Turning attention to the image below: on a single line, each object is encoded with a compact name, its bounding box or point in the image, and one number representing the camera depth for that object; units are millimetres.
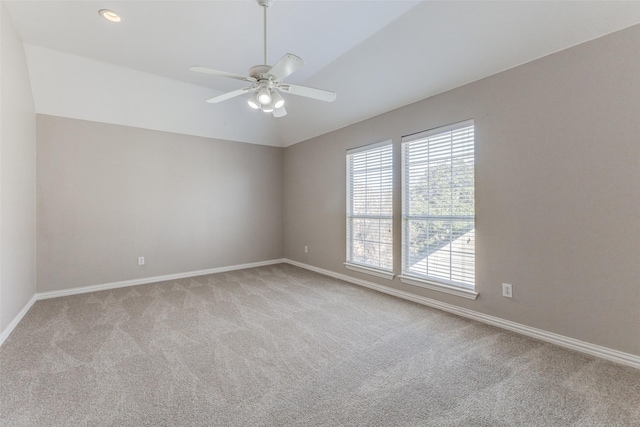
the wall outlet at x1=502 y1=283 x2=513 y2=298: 2766
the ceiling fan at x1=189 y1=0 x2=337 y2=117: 2059
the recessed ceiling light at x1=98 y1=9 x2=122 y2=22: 2639
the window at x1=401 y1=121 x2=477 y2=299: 3096
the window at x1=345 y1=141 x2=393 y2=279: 4012
